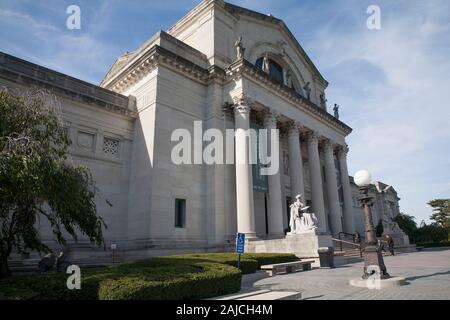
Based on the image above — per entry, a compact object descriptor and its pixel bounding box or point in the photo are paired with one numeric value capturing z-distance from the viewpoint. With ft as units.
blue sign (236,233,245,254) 39.62
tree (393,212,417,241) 163.32
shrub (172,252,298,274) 46.85
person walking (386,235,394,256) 83.71
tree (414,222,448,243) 159.18
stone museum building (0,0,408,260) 67.31
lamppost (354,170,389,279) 35.63
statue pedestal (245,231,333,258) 61.67
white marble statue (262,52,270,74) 89.40
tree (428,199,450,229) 214.28
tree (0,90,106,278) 27.96
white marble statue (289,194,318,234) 65.05
